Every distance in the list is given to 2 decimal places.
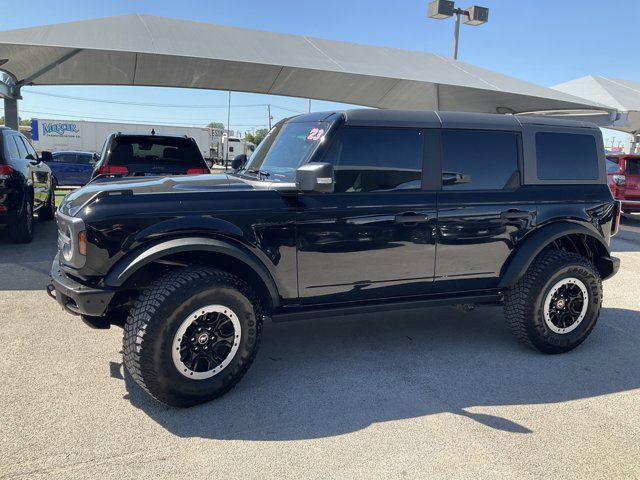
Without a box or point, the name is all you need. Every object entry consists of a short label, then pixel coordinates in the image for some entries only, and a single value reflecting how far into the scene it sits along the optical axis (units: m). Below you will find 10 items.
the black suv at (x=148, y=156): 7.19
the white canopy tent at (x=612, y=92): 18.23
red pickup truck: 13.07
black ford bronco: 3.09
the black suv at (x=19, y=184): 7.25
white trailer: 37.25
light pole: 14.45
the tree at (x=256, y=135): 76.37
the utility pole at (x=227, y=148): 42.84
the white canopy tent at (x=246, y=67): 10.14
